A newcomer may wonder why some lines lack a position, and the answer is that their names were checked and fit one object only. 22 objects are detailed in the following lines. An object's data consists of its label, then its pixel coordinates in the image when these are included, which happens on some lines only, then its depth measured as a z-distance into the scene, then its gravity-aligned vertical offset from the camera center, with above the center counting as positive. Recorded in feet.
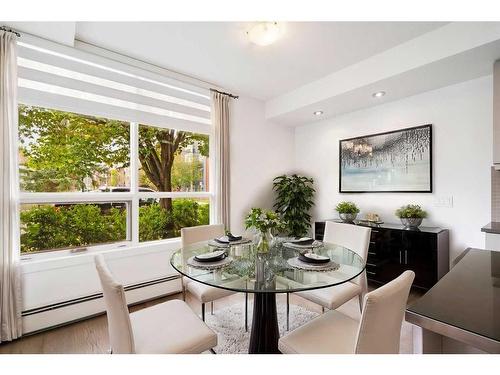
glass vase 6.47 -1.50
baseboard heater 7.20 -3.87
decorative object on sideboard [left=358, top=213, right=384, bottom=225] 10.69 -1.55
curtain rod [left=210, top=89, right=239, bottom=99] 11.25 +4.24
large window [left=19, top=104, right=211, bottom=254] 7.70 +0.21
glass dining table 4.59 -1.80
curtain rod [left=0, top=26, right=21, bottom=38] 6.75 +4.29
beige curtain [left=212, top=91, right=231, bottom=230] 11.16 +1.32
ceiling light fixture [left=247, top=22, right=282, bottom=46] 6.87 +4.26
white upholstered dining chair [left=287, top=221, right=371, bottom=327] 6.28 -2.60
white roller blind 7.31 +3.37
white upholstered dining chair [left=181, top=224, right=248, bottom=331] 6.62 -1.85
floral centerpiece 6.21 -0.97
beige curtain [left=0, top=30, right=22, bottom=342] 6.62 -0.29
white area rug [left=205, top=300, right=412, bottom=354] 6.48 -4.23
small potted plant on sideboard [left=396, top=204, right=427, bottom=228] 9.52 -1.21
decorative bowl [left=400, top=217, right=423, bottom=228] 9.52 -1.43
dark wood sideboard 8.71 -2.58
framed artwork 9.95 +0.97
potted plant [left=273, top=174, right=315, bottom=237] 12.90 -0.98
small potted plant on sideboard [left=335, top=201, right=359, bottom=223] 11.18 -1.23
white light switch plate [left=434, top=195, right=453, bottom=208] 9.34 -0.68
